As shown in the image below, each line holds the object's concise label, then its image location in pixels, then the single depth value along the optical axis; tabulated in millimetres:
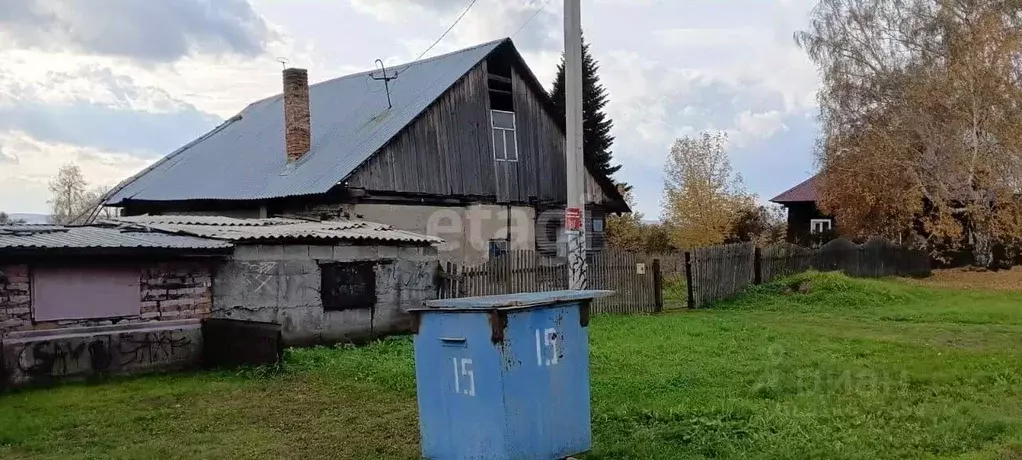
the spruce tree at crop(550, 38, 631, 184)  41875
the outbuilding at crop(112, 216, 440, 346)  13148
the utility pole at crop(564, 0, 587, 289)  12789
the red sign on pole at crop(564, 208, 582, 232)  13055
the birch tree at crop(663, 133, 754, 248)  36031
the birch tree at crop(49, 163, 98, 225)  48562
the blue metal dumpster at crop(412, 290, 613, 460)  5852
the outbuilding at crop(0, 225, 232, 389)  10742
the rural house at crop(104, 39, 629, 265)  19703
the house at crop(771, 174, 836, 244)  42000
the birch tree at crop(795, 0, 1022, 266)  27000
